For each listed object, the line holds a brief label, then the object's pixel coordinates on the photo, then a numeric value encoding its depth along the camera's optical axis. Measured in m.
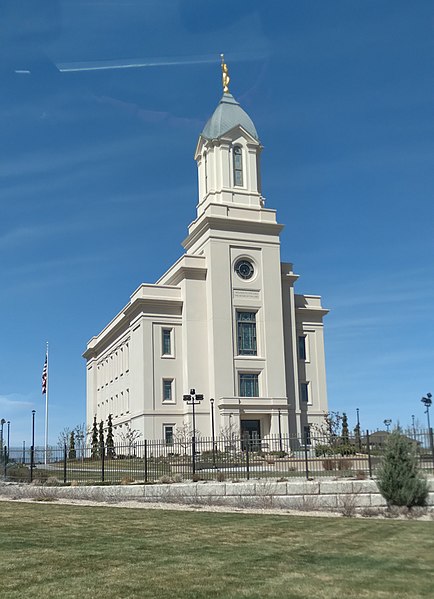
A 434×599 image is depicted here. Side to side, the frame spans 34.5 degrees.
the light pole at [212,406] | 50.93
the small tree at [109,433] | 58.23
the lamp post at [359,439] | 24.84
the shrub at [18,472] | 29.45
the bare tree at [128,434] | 56.60
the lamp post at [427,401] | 46.94
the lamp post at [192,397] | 47.97
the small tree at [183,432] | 53.47
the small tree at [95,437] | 64.91
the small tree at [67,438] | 74.69
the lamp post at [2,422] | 44.59
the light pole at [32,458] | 28.48
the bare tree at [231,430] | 52.53
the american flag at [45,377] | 63.41
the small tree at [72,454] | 31.41
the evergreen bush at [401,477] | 18.11
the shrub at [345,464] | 25.58
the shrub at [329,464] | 25.94
